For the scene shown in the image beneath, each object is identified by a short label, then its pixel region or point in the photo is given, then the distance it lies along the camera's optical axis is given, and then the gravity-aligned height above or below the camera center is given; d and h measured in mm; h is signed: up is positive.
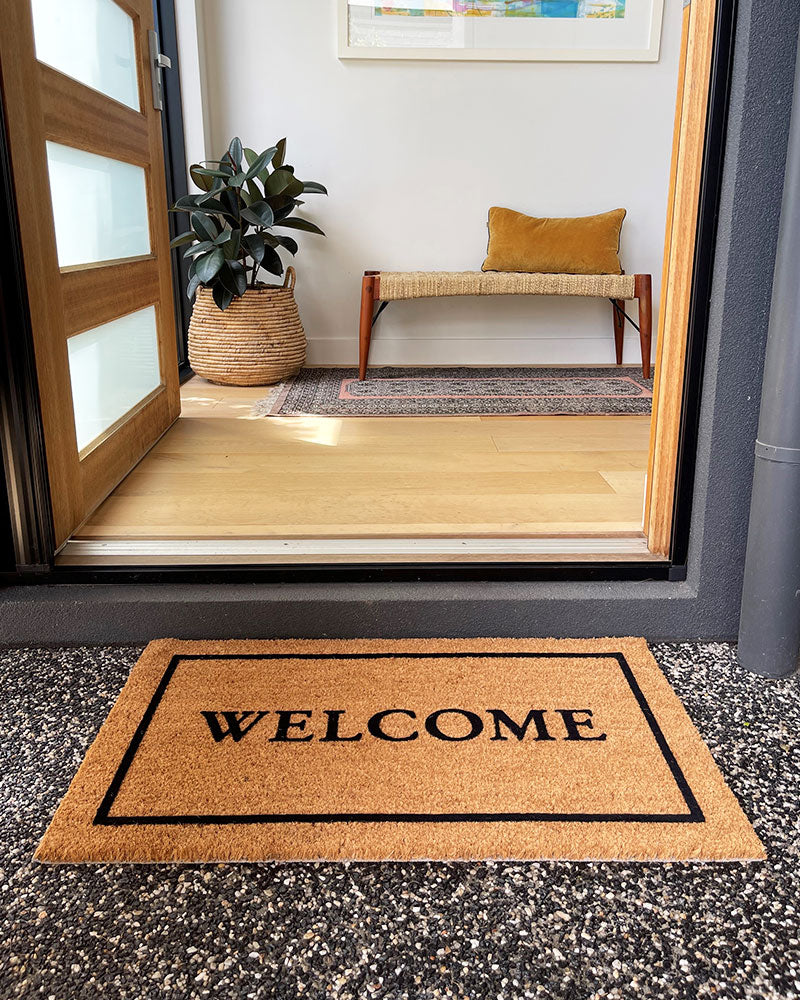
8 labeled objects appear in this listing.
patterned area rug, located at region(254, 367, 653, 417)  3199 -662
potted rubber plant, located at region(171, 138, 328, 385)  3367 -211
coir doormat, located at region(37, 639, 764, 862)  1150 -743
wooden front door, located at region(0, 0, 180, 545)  1687 -49
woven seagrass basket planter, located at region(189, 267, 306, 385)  3500 -470
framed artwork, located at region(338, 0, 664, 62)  3734 +693
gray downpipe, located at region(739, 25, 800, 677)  1426 -438
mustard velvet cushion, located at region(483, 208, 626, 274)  3832 -143
